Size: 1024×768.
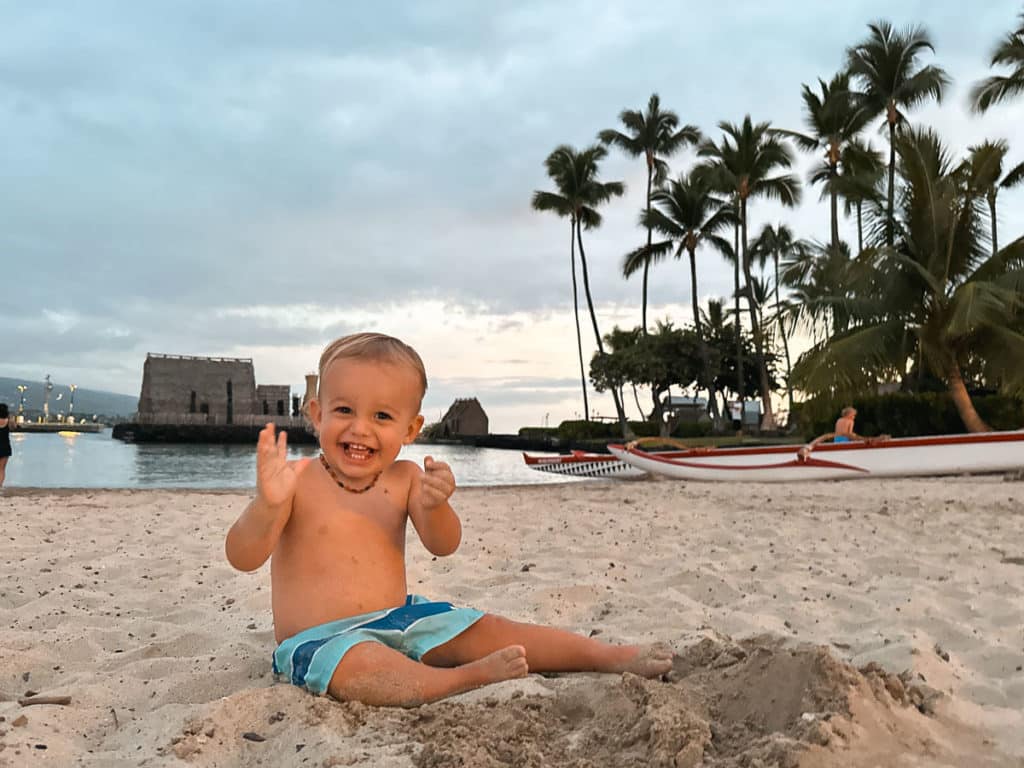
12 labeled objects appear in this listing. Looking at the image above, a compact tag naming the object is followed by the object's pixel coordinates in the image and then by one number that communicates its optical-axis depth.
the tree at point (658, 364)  34.59
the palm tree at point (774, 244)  41.32
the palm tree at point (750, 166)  28.39
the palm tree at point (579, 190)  35.47
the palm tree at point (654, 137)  33.78
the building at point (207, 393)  65.19
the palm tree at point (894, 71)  23.86
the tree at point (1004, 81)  21.67
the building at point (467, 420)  57.59
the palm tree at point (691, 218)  32.44
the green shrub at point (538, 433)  44.03
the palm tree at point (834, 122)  25.83
